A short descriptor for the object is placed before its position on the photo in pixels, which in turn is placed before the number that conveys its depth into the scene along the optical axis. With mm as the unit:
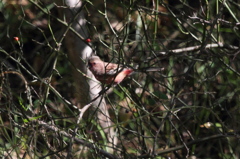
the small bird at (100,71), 8758
